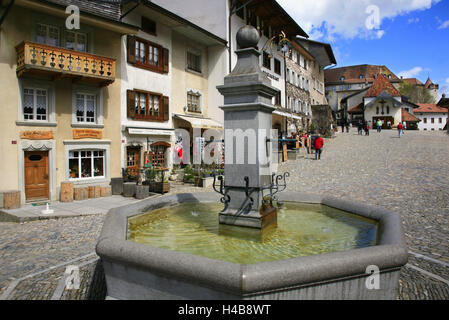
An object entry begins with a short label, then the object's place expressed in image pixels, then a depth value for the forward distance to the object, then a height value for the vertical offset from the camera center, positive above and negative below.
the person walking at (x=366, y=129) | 38.16 +3.43
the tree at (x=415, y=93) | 86.19 +18.26
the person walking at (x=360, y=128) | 41.01 +3.87
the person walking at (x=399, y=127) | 34.62 +3.25
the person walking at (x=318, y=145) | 21.92 +0.84
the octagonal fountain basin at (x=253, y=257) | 2.81 -1.15
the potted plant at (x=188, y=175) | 17.67 -0.93
